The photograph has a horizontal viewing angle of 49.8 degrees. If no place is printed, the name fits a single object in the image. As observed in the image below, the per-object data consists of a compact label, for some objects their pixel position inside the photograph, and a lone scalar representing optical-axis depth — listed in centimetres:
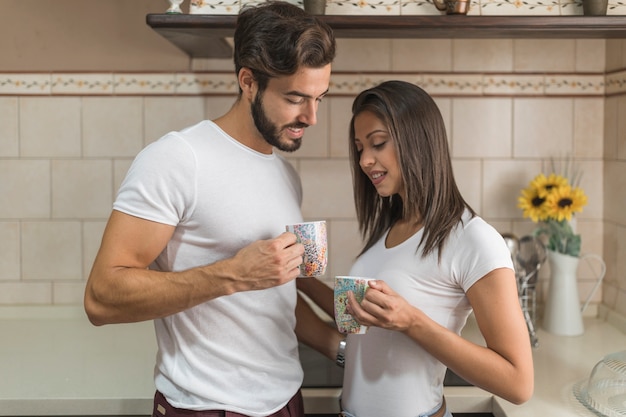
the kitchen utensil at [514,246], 186
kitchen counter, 140
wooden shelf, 150
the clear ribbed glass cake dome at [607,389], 131
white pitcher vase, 186
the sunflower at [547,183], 188
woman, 111
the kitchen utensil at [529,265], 186
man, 111
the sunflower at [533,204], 189
